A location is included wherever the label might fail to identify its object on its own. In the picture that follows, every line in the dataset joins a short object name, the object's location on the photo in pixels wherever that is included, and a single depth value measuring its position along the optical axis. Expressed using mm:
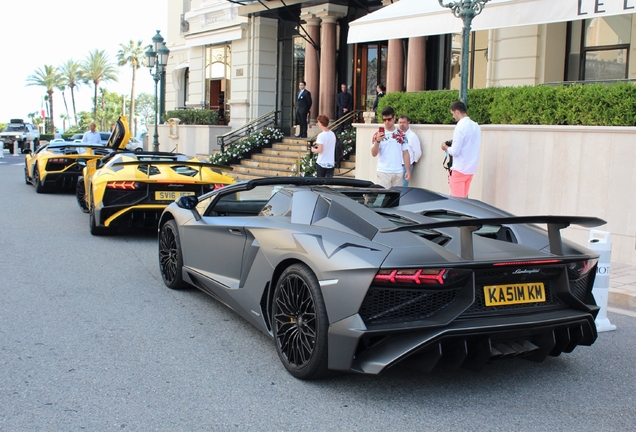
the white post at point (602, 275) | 5734
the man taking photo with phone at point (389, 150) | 10695
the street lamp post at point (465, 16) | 9961
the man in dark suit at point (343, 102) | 19625
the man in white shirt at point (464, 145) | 9477
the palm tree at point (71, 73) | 92875
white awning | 9471
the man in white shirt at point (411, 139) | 11500
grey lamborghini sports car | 3766
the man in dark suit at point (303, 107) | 20422
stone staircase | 19219
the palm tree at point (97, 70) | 87625
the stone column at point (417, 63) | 16562
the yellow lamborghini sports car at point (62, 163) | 16734
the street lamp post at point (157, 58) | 23219
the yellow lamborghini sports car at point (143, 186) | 9453
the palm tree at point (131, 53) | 89000
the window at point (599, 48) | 13758
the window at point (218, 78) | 26938
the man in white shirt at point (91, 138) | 21672
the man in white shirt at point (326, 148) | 12438
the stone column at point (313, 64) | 21641
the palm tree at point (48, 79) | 95500
